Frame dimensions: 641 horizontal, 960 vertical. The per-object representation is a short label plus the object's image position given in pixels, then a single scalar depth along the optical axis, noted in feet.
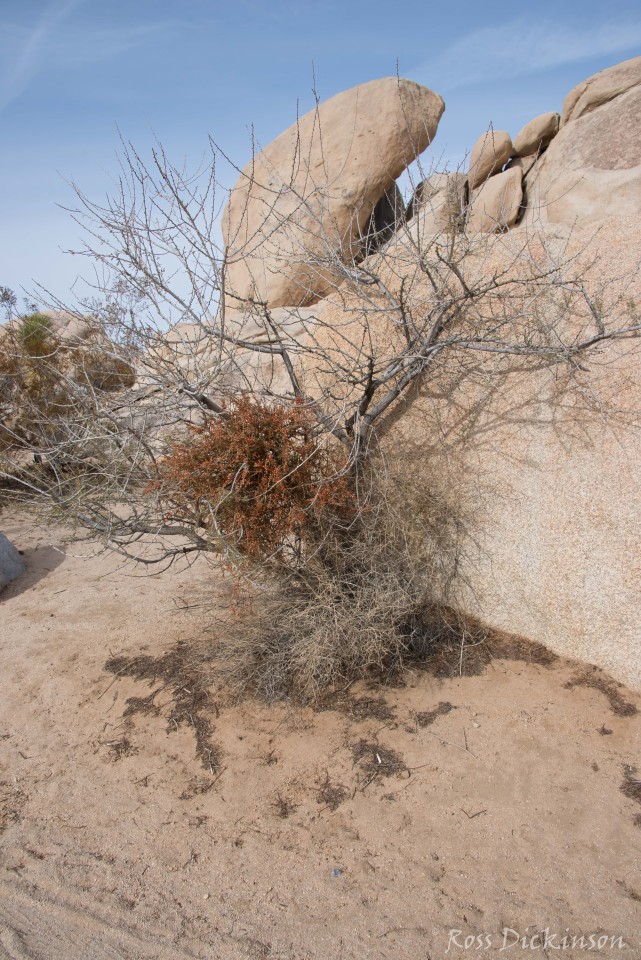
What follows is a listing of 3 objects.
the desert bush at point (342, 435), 14.25
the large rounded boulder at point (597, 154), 26.76
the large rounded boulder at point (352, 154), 30.17
